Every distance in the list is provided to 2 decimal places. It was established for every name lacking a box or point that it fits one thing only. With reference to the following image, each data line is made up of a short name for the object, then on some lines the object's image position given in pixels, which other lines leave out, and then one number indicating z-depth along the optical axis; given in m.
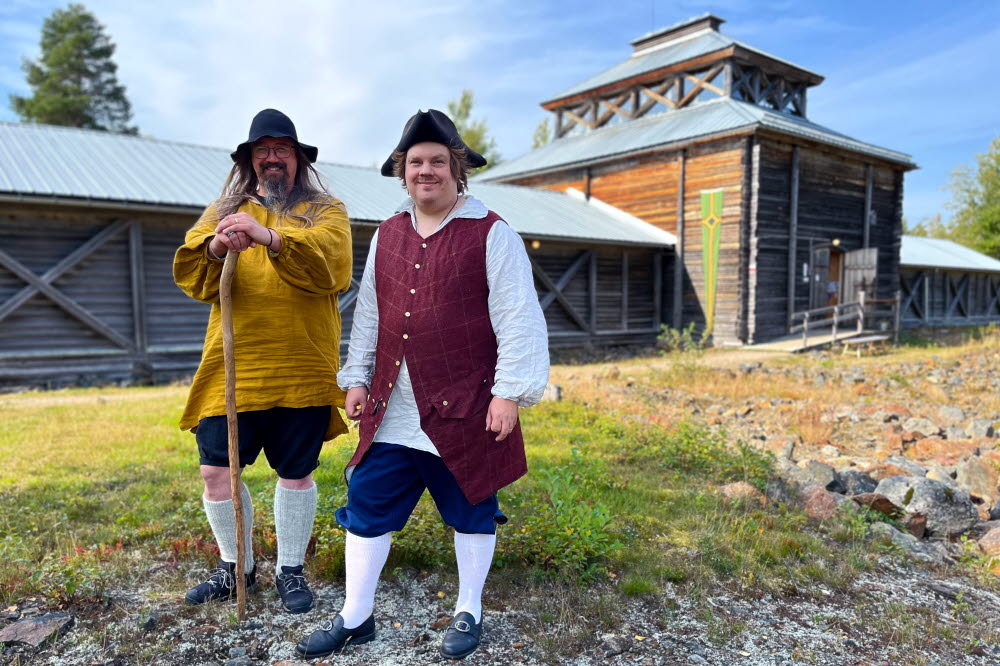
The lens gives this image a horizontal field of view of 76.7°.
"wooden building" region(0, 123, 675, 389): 8.43
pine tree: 28.34
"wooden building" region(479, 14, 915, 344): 13.91
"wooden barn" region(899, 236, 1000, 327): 21.03
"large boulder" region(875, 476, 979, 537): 3.95
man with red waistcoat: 2.27
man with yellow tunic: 2.47
